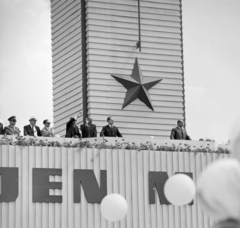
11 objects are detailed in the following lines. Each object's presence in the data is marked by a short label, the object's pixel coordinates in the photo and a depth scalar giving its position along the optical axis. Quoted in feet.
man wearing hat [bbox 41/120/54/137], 61.67
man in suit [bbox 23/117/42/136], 61.00
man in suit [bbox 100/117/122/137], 64.34
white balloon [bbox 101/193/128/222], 37.88
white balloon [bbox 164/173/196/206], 32.50
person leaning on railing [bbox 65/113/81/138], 63.41
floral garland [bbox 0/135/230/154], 58.85
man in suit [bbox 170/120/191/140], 66.08
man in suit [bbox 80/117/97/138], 63.57
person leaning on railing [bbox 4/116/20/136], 60.15
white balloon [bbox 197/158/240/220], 21.48
